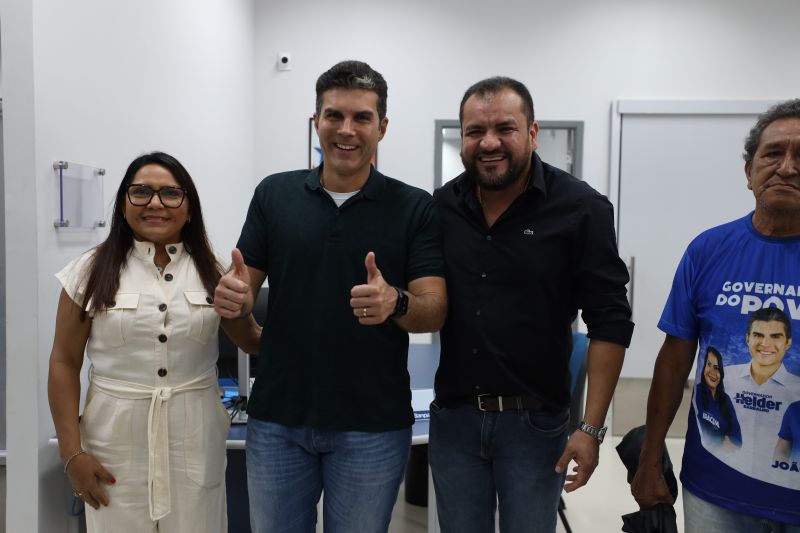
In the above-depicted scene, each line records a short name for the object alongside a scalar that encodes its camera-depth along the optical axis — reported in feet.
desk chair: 8.86
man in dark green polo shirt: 4.94
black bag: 5.04
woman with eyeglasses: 5.17
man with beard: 5.16
